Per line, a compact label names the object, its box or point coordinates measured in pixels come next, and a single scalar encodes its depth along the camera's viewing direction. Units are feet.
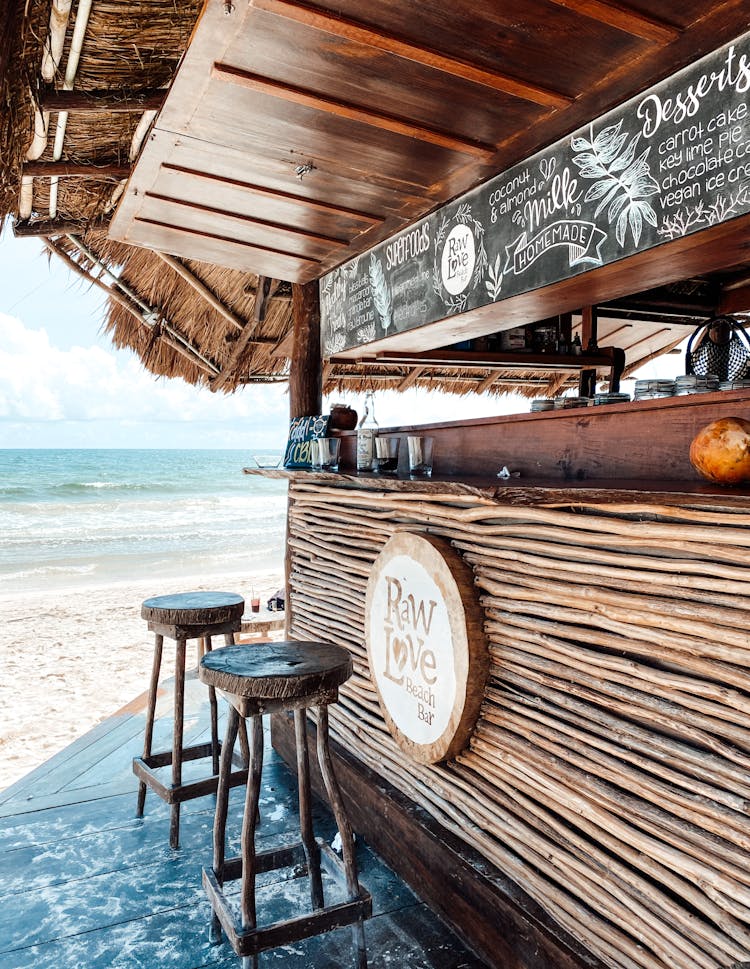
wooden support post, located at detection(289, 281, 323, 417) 13.07
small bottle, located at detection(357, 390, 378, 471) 10.13
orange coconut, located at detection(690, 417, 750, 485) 4.41
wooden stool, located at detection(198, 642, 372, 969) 6.12
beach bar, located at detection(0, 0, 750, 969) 4.90
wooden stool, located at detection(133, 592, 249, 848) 8.86
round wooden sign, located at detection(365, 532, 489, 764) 7.06
